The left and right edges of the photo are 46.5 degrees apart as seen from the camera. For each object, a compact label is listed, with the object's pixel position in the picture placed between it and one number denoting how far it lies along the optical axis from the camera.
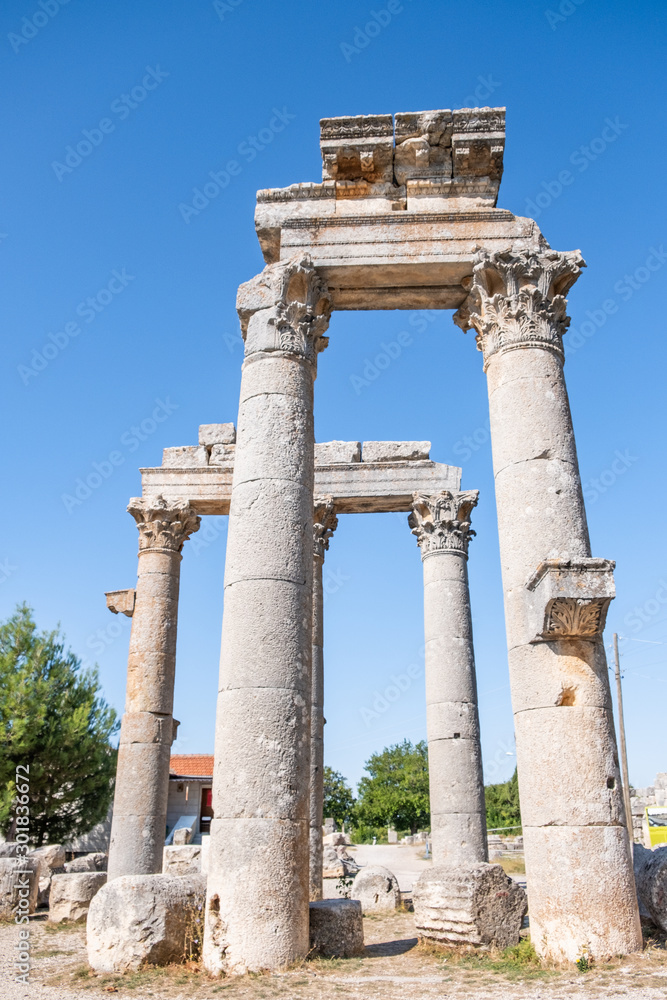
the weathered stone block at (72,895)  14.80
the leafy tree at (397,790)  61.81
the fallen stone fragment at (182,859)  19.70
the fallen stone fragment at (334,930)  8.66
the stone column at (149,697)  14.95
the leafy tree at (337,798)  65.19
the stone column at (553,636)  7.77
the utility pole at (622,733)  27.30
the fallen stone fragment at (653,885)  8.80
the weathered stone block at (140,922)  8.32
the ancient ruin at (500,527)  7.87
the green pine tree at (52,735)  24.66
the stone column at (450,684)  15.33
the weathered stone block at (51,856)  20.09
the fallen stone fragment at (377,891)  16.52
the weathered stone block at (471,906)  9.11
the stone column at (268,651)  7.79
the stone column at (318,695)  15.46
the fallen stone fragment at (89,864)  20.81
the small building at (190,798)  41.47
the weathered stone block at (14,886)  14.77
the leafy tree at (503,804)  56.34
